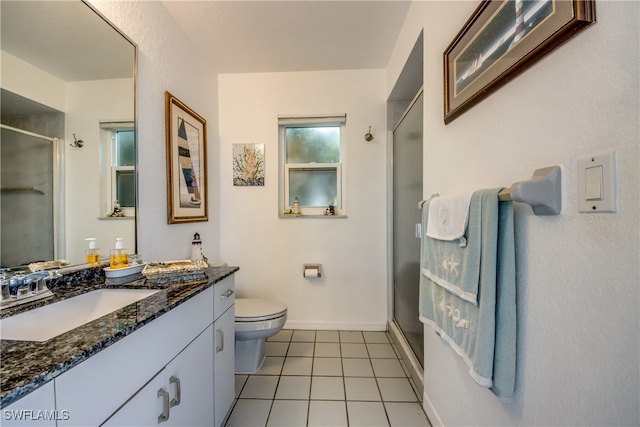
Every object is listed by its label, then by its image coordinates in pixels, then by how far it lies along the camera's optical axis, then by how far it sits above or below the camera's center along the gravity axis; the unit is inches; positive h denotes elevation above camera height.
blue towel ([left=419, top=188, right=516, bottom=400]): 26.7 -10.0
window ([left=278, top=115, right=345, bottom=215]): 91.7 +17.8
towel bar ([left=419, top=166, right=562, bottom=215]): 21.7 +2.1
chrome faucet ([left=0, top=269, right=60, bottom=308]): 29.7 -9.7
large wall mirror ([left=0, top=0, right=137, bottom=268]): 32.6 +13.4
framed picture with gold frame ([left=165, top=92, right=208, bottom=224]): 61.6 +14.7
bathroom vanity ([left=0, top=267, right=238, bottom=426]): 17.8 -15.4
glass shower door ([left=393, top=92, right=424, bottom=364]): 61.7 -2.1
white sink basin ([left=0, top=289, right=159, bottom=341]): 28.2 -13.7
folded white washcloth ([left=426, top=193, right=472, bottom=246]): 31.8 -0.6
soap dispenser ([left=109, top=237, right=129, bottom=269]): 44.4 -8.2
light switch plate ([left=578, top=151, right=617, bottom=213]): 17.8 +2.3
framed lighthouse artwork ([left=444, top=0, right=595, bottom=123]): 20.8 +19.2
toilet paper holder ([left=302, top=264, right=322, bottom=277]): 86.5 -21.0
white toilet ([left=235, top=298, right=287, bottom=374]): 62.8 -30.6
